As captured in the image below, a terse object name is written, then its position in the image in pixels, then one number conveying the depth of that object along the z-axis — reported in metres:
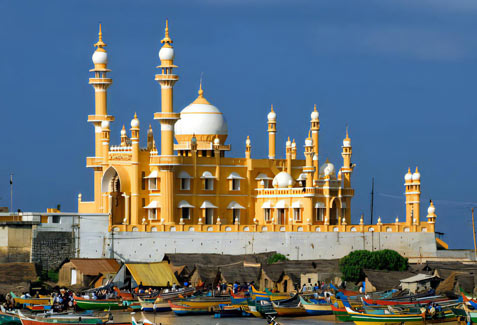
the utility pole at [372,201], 104.46
